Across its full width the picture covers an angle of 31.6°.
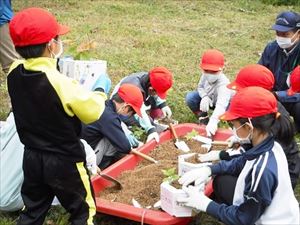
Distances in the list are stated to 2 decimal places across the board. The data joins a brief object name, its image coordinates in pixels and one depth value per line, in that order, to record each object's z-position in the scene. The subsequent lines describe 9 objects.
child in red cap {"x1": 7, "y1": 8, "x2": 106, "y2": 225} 2.72
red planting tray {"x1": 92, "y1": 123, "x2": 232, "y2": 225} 3.23
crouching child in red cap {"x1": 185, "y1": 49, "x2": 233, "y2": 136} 4.61
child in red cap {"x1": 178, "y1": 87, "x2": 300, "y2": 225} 2.73
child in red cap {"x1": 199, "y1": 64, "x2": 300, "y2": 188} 3.70
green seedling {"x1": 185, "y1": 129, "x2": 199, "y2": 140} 4.56
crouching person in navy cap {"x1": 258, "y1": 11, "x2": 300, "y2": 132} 4.63
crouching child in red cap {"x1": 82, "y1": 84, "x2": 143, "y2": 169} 3.85
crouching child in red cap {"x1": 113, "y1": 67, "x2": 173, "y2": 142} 4.49
